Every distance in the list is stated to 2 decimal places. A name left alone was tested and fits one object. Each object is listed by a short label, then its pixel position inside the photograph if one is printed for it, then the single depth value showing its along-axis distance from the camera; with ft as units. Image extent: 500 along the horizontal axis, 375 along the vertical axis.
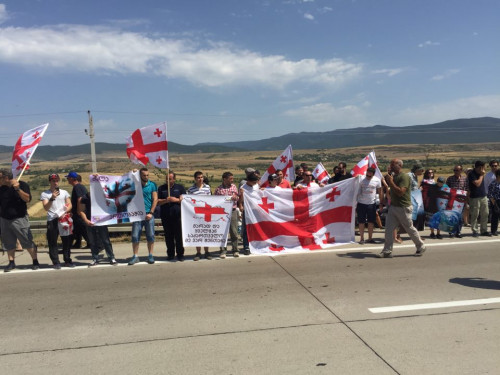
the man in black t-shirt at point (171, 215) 26.89
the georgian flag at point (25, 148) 26.23
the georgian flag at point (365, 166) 36.47
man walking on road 25.61
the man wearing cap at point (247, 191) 28.50
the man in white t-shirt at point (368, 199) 30.63
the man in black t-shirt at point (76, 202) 27.81
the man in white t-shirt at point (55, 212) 25.33
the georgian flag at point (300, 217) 28.78
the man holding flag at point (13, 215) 24.31
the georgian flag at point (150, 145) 27.14
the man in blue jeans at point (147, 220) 26.25
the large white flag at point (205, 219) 27.35
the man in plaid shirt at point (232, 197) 27.91
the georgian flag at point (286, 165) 39.70
